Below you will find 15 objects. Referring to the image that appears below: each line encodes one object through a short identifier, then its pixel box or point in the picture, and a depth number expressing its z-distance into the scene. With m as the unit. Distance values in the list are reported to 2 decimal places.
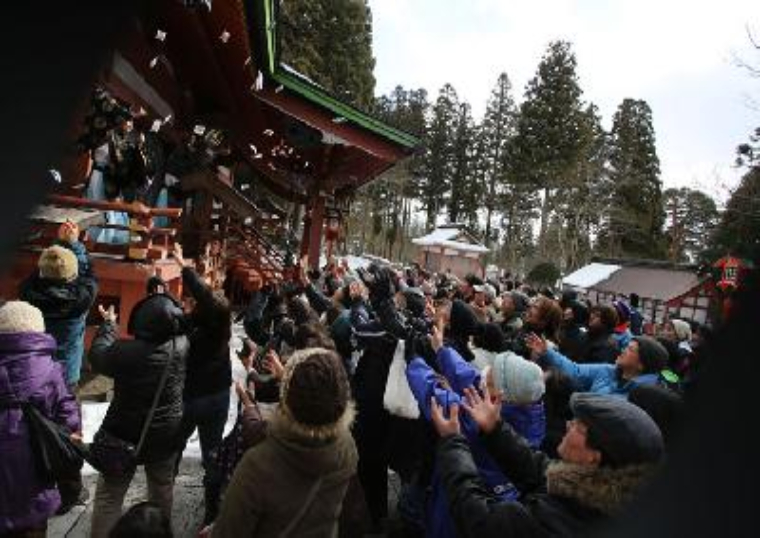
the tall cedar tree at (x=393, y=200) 53.72
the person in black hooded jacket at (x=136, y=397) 3.40
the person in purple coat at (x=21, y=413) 2.82
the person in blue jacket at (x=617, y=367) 4.10
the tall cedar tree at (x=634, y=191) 33.25
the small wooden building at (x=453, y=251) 41.53
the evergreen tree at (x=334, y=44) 24.44
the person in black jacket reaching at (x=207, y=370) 3.90
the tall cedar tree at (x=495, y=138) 54.75
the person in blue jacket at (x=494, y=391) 2.93
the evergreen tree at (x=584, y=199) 35.41
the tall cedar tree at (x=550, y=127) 40.03
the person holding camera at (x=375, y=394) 4.38
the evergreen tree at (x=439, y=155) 57.44
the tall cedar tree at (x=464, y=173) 57.06
